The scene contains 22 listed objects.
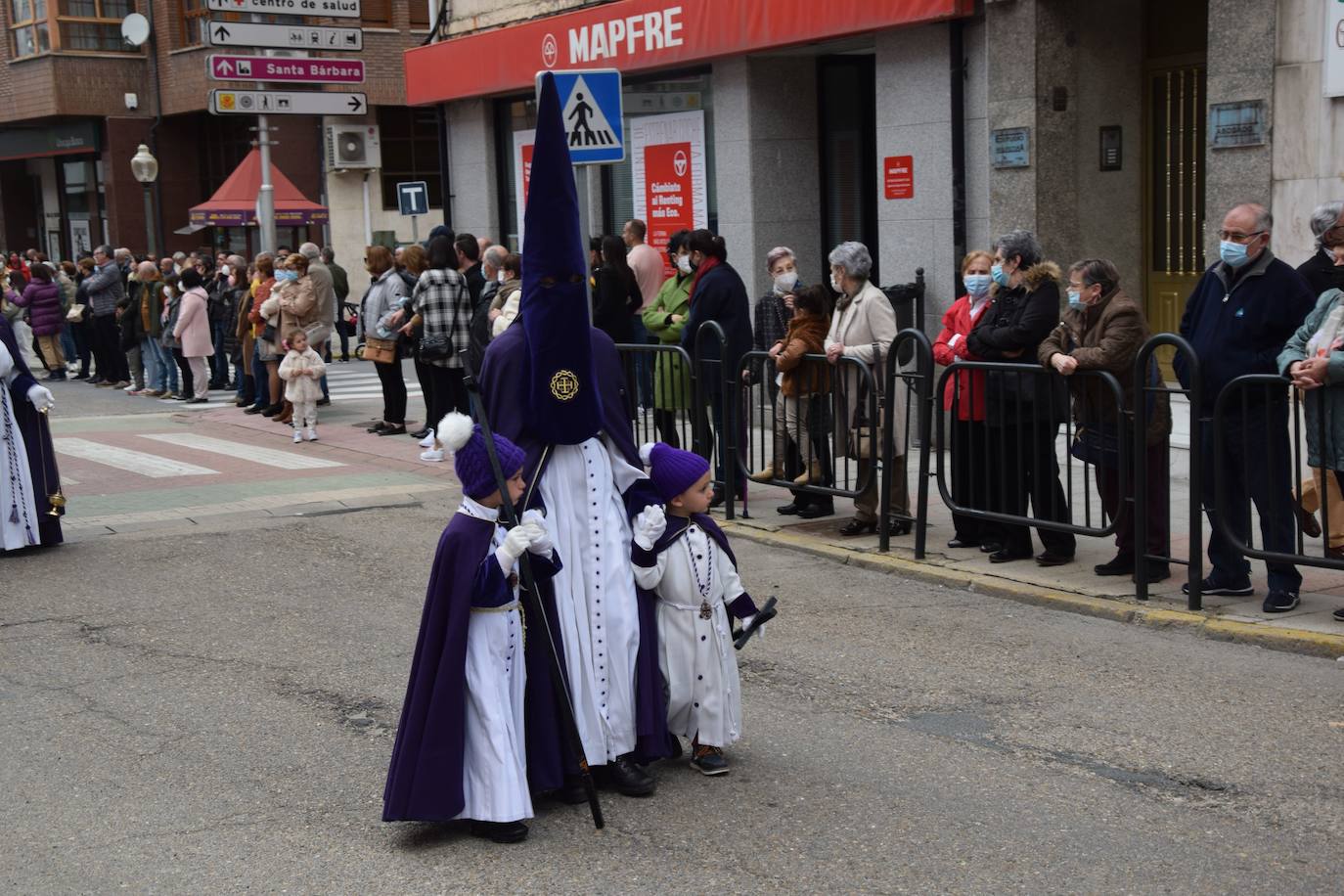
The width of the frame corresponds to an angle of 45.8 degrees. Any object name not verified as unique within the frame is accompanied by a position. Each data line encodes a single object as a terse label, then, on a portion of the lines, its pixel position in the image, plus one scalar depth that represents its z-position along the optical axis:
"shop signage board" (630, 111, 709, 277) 17.17
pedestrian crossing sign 9.55
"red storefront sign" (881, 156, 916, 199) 14.22
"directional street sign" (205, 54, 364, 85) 19.53
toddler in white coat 15.58
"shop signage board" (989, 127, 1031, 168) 12.93
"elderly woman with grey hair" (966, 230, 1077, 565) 8.52
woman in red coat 8.88
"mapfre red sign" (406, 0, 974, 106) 14.24
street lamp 32.31
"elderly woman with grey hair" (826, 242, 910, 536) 9.46
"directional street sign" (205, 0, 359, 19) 19.75
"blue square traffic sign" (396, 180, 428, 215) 24.17
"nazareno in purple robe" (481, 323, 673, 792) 5.15
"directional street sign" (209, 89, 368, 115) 20.19
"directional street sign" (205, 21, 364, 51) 19.58
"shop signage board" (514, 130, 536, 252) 20.42
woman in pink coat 19.02
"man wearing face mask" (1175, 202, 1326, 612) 7.48
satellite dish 34.38
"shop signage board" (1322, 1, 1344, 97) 10.47
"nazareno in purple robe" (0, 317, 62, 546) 10.20
